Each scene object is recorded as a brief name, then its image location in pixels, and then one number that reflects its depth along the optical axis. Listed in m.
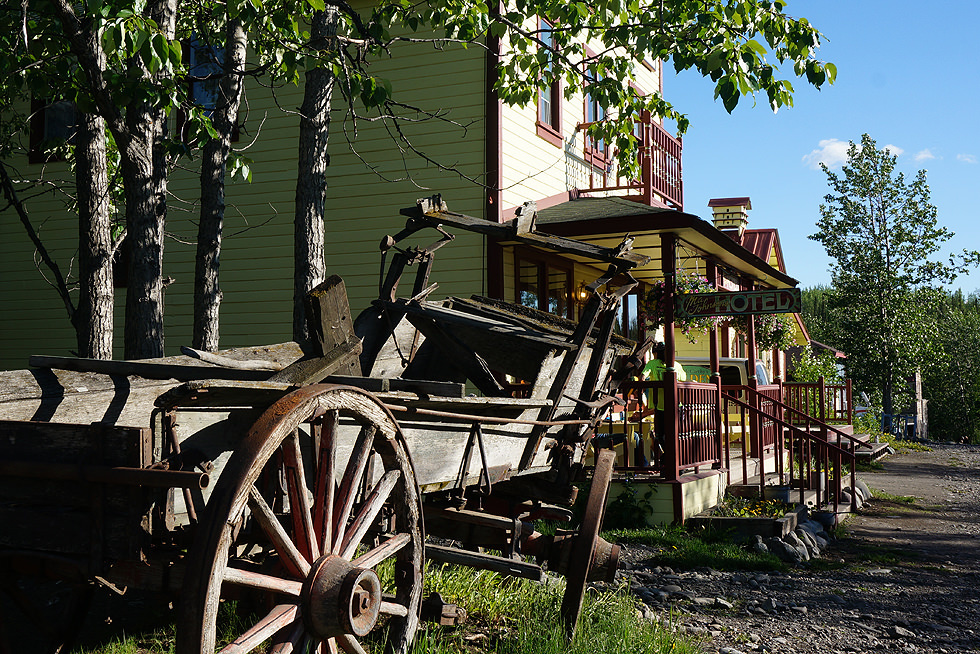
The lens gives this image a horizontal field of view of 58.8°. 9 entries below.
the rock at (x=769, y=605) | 6.67
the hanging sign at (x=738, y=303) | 10.19
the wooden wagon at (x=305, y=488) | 2.77
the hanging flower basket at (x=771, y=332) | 15.98
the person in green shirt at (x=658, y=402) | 10.91
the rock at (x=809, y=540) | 9.03
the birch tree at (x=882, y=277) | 28.38
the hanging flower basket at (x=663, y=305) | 10.80
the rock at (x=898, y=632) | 6.11
